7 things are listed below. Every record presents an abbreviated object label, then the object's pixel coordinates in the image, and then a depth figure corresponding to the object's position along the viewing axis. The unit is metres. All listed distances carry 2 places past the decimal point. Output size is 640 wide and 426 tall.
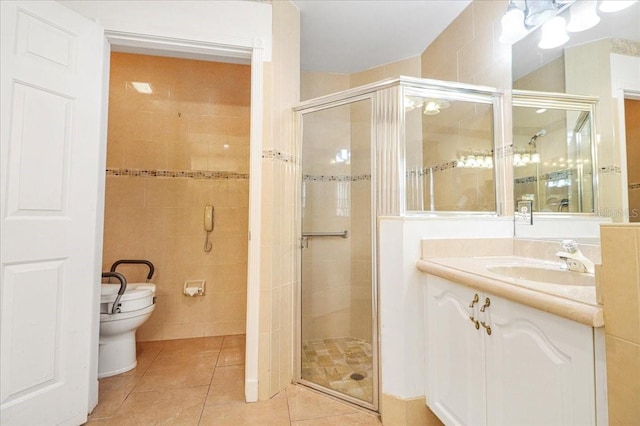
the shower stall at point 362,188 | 1.59
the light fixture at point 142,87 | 2.44
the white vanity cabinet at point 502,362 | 0.69
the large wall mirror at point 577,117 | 1.02
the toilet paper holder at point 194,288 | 2.38
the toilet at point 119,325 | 1.81
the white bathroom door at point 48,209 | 1.22
